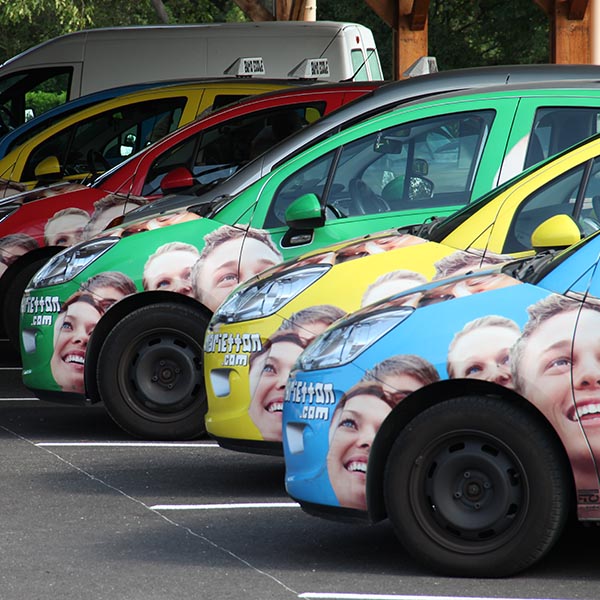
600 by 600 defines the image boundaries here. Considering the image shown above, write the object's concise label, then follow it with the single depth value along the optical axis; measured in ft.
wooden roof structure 84.25
